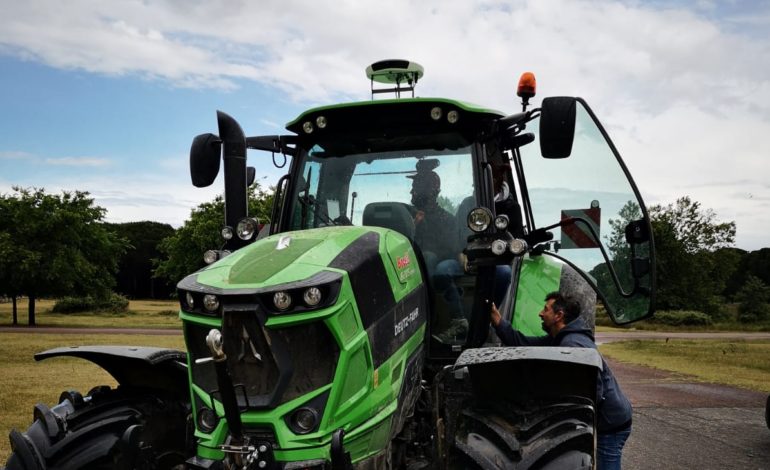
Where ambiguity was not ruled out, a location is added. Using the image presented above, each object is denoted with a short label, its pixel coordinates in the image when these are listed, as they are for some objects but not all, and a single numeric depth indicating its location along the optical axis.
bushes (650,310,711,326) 33.53
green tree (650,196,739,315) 38.66
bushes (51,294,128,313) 40.94
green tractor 2.93
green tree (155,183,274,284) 38.00
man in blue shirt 4.32
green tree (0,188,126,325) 32.66
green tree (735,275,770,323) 36.44
